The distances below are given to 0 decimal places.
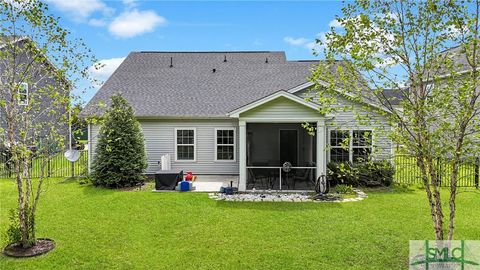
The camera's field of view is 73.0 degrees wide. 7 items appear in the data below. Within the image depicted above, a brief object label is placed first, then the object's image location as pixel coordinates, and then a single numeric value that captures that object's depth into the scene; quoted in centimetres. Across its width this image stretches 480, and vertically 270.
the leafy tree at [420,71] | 467
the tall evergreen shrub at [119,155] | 1283
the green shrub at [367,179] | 1265
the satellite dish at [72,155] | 1473
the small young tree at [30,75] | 630
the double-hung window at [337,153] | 1413
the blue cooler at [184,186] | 1209
